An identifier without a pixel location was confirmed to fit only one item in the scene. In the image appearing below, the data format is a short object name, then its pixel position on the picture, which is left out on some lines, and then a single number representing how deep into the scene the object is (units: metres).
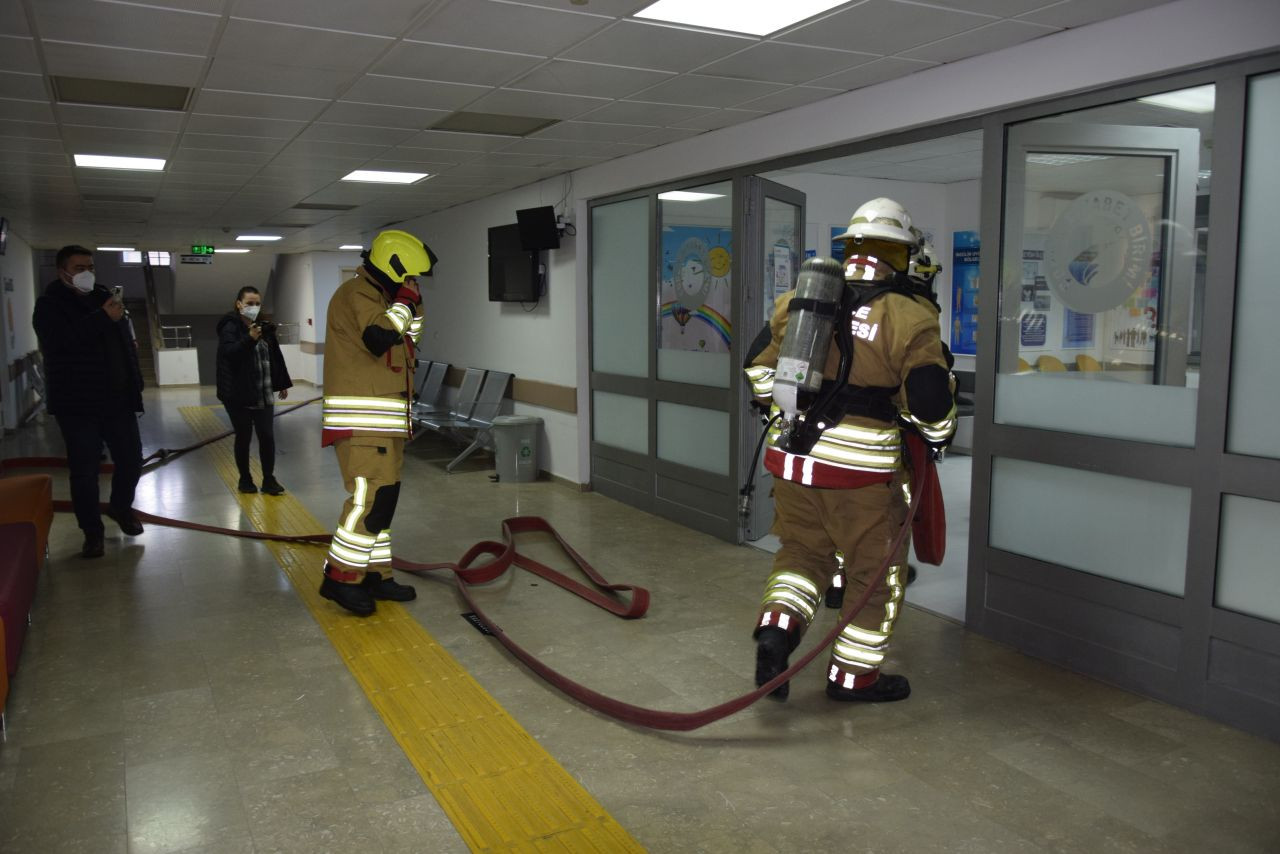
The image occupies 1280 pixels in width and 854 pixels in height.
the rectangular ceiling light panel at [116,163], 6.60
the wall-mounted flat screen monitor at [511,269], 8.02
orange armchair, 4.46
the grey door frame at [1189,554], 3.12
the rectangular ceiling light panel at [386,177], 7.58
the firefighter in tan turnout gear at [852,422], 3.13
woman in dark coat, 6.77
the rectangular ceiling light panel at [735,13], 3.42
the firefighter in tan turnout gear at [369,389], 4.19
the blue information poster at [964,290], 8.73
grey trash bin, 7.92
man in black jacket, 5.05
